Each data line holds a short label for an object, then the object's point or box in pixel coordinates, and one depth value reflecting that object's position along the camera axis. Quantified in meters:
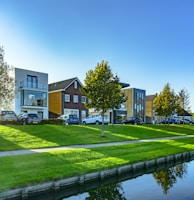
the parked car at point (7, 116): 21.53
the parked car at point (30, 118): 23.06
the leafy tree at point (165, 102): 28.37
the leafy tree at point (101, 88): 17.59
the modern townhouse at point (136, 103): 47.98
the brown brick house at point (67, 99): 35.38
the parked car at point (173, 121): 43.59
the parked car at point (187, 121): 47.06
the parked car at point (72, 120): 26.77
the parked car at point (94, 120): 28.99
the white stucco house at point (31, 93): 31.14
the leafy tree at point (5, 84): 12.29
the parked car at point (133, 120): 34.87
